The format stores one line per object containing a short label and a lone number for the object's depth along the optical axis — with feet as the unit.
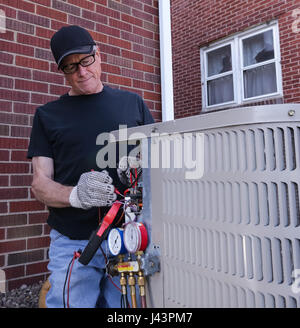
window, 20.06
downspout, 10.70
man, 5.50
